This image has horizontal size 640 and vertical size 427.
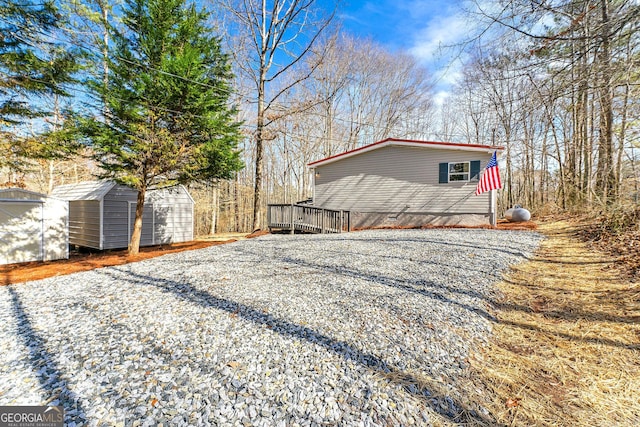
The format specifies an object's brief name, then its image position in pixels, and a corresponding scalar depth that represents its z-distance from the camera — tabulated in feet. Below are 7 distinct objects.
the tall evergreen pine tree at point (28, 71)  19.02
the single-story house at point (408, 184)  35.22
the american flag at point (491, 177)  30.25
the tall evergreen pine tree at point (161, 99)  21.94
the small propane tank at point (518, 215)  37.99
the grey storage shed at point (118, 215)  32.48
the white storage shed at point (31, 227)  25.43
